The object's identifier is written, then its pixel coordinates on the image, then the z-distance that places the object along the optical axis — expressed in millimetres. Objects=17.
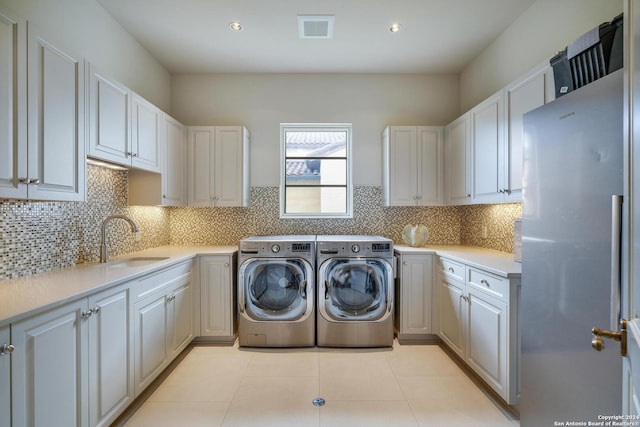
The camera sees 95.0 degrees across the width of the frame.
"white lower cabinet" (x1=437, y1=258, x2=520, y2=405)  1755
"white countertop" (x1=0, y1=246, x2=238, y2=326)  1153
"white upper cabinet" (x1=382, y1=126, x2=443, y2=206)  3088
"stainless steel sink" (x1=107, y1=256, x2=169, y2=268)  2066
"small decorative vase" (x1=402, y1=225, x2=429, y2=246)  2990
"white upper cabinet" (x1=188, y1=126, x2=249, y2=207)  3053
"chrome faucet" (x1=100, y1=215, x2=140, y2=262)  2191
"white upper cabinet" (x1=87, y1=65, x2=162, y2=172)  1798
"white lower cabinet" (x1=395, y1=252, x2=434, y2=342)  2773
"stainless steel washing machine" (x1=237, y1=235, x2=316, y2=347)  2693
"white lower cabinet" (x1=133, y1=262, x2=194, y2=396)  1858
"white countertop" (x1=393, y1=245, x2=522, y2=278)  1857
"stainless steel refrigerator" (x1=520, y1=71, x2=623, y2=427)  969
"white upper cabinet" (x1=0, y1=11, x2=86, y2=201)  1305
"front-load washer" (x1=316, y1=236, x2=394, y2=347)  2703
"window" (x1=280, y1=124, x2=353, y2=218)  3479
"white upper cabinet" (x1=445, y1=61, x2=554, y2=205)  1899
